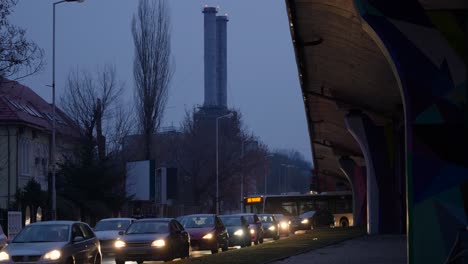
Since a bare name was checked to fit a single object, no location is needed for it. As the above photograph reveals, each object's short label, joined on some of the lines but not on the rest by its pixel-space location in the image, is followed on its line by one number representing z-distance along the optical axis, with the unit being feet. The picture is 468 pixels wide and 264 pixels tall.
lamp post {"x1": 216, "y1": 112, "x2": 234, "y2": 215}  255.39
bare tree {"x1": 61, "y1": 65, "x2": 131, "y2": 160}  195.52
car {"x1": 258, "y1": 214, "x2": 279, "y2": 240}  164.96
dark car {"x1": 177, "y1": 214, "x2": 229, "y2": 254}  112.16
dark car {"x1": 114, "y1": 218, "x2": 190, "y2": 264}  90.38
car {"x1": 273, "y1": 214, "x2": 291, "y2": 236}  197.46
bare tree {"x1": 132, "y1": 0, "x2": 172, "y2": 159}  204.03
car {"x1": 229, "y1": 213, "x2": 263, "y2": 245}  141.18
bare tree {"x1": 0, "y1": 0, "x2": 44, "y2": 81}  79.77
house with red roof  179.52
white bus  242.78
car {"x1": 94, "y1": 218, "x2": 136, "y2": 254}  110.73
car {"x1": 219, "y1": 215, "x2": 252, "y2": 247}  131.75
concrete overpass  63.10
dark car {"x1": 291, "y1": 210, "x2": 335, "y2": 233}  230.07
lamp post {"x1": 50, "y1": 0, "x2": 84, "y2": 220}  137.08
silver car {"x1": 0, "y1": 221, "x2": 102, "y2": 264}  69.77
